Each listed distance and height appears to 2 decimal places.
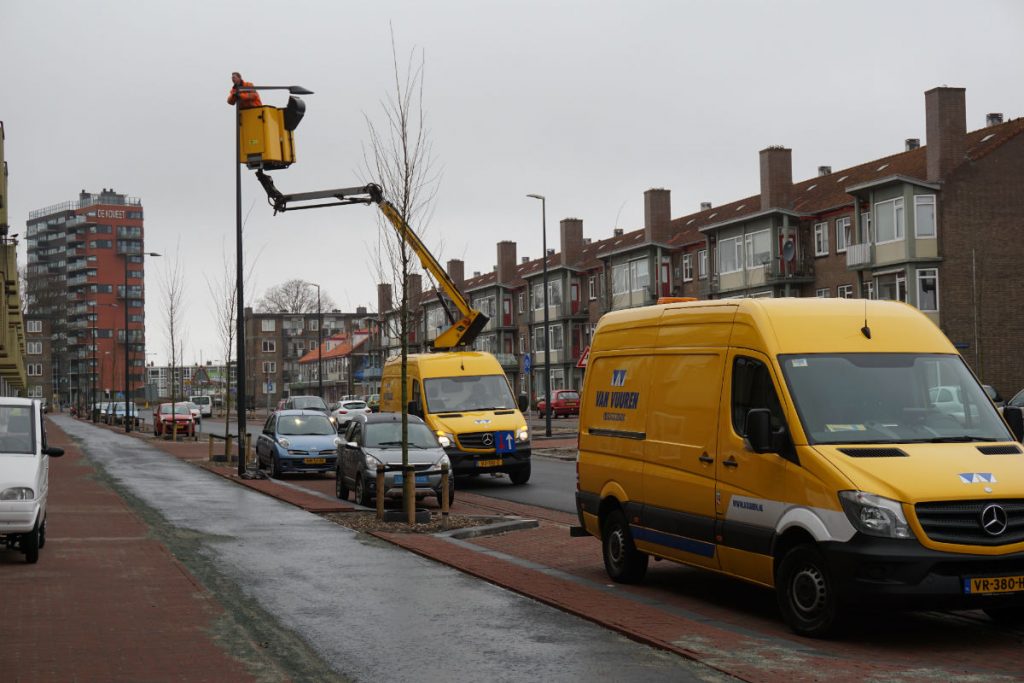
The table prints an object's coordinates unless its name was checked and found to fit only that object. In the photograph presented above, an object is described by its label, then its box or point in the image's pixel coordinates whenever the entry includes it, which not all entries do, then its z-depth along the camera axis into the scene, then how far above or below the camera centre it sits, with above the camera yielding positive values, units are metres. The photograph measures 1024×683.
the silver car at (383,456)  19.84 -1.10
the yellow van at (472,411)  23.58 -0.44
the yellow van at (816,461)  8.11 -0.58
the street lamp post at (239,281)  28.48 +2.63
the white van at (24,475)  12.53 -0.83
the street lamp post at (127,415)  62.63 -1.06
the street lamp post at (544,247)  45.16 +5.81
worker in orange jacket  23.48 +5.69
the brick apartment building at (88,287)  175.25 +15.93
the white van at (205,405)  92.19 -0.89
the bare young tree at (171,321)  51.75 +3.09
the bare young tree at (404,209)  18.16 +2.72
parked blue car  27.55 -1.18
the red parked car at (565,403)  67.44 -0.87
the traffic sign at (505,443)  23.73 -1.06
